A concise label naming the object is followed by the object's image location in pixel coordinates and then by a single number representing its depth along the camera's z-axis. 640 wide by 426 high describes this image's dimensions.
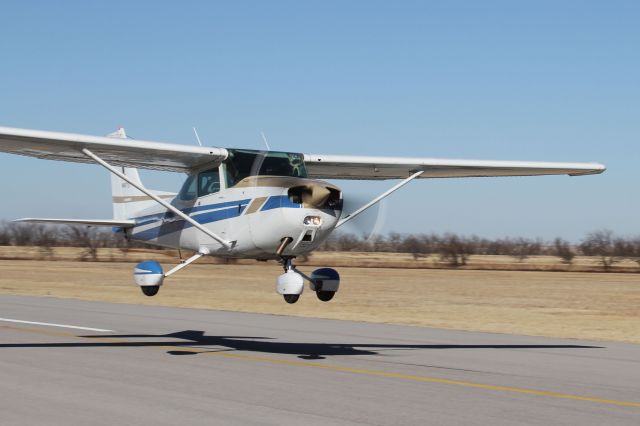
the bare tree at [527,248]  125.69
